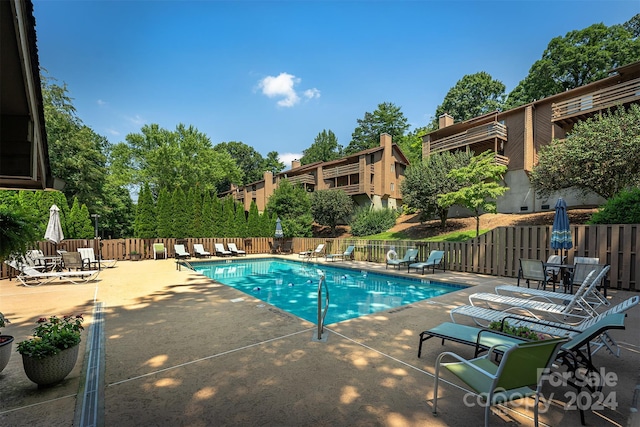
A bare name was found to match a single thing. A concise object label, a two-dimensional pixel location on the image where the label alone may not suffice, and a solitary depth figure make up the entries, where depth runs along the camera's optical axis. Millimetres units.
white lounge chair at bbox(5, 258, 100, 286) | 8573
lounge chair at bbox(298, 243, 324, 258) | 17406
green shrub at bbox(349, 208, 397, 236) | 24812
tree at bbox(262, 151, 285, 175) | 53438
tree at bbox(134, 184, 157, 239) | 18531
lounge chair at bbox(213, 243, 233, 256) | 19353
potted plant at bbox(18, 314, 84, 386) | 2820
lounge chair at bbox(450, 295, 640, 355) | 3462
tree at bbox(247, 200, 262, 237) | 22969
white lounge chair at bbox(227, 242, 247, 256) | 19662
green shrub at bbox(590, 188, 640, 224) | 8735
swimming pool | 8159
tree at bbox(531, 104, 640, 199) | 13477
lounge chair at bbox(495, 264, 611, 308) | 5560
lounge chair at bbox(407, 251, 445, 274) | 10820
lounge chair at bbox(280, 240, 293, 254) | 22609
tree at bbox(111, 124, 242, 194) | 30438
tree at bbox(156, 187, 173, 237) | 18984
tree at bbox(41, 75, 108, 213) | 21719
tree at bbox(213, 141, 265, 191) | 52531
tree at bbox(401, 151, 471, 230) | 19938
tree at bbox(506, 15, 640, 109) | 25766
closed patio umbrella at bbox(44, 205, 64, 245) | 10539
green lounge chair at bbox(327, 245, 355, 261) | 15802
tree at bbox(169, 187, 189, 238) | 19469
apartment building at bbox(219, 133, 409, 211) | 28984
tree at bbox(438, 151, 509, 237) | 16609
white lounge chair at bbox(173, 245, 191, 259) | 17406
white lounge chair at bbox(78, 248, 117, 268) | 12234
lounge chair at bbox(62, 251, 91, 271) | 10602
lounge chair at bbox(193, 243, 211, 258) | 18281
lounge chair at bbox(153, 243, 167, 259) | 17498
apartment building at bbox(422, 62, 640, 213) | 17123
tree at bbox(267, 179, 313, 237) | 24181
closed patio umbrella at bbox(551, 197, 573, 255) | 8039
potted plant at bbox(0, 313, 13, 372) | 3010
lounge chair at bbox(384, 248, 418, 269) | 12003
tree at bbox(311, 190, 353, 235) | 27562
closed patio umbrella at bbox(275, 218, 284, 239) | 21234
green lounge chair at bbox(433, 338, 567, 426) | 2104
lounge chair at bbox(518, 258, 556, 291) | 7535
